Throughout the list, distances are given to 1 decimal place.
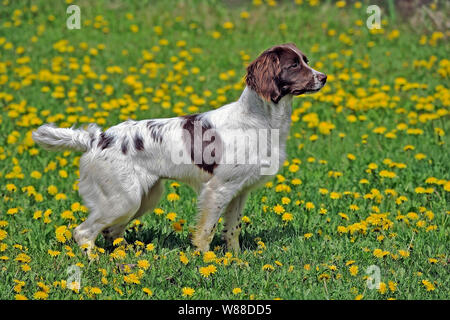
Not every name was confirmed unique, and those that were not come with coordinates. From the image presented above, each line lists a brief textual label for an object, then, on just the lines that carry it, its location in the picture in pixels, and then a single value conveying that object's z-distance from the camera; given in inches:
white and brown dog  364.2
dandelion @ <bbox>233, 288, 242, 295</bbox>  311.6
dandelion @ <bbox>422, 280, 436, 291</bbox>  311.9
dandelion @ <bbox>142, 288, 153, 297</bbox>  303.4
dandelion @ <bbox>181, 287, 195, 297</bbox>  310.1
